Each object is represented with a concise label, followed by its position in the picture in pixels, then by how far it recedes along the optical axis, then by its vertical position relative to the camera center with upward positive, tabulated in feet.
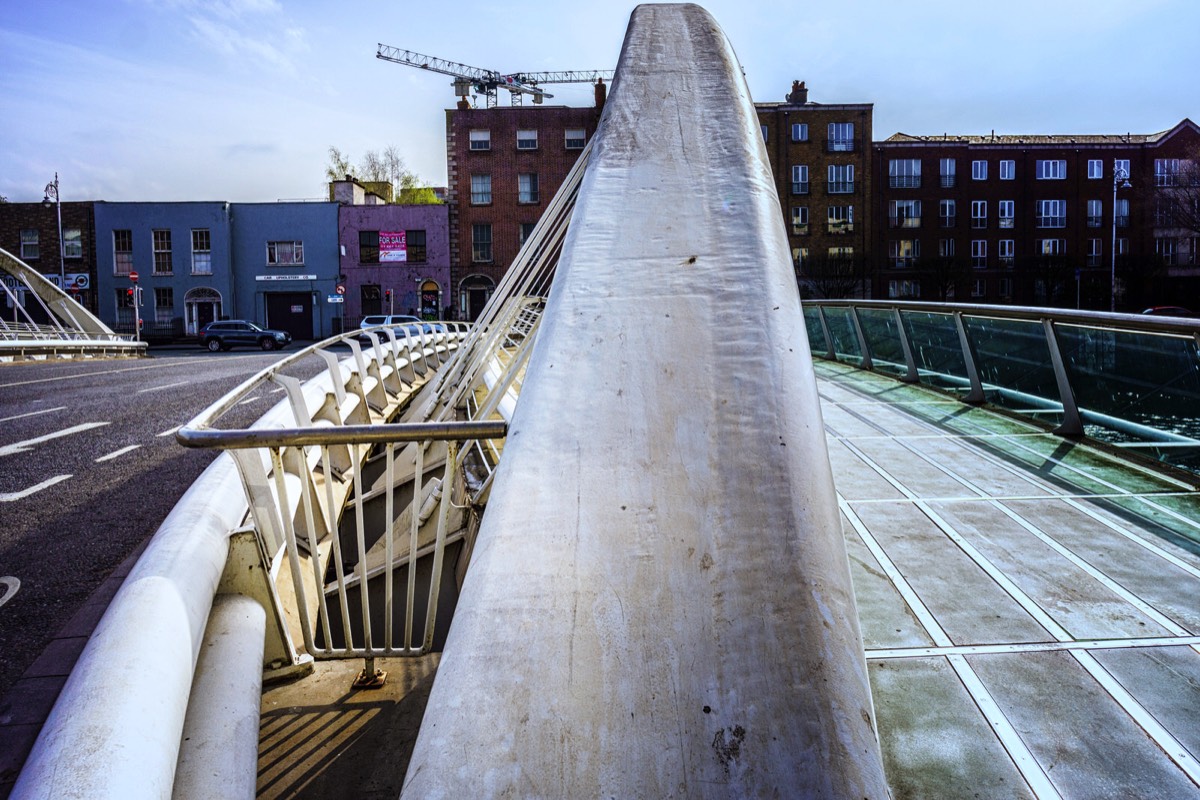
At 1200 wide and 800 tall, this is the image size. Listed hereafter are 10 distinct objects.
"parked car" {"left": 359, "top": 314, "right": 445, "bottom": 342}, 123.92 +2.36
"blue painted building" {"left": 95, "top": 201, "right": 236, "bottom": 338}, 146.72 +13.92
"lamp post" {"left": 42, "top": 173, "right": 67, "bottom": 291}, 142.72 +25.01
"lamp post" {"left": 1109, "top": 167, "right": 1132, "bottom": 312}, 174.19 +31.01
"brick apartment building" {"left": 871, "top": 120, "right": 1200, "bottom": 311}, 167.32 +22.22
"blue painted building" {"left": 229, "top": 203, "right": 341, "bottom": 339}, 148.36 +13.69
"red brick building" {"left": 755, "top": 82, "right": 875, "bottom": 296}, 163.02 +31.78
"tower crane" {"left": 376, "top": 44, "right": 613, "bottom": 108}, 243.60 +76.90
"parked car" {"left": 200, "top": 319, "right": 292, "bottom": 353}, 118.73 +0.09
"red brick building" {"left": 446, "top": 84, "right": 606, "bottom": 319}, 150.82 +32.45
